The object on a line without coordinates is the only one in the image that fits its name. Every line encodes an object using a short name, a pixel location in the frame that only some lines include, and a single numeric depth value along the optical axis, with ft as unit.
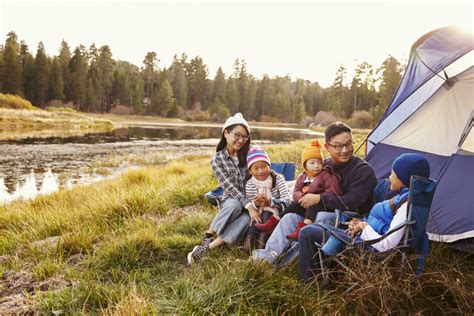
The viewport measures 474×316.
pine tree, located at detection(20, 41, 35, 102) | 141.38
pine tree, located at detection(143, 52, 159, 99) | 188.24
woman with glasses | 10.98
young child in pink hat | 10.77
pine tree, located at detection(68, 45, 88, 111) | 149.89
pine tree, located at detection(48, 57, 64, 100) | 144.46
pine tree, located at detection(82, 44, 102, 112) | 153.58
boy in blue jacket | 7.30
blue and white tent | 9.95
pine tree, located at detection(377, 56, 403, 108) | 113.50
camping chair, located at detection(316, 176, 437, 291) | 6.82
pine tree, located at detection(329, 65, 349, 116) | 162.81
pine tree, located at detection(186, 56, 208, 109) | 204.44
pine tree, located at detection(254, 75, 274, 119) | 208.44
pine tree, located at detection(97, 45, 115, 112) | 166.71
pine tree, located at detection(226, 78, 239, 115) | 200.44
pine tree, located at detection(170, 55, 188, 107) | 190.49
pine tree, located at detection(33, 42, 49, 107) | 139.95
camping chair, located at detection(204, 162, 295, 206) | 14.38
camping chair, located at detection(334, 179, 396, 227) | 8.93
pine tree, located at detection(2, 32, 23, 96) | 133.69
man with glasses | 9.24
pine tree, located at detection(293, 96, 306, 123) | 199.52
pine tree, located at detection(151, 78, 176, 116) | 165.48
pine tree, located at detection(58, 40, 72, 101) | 151.43
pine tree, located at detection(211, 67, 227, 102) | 202.28
